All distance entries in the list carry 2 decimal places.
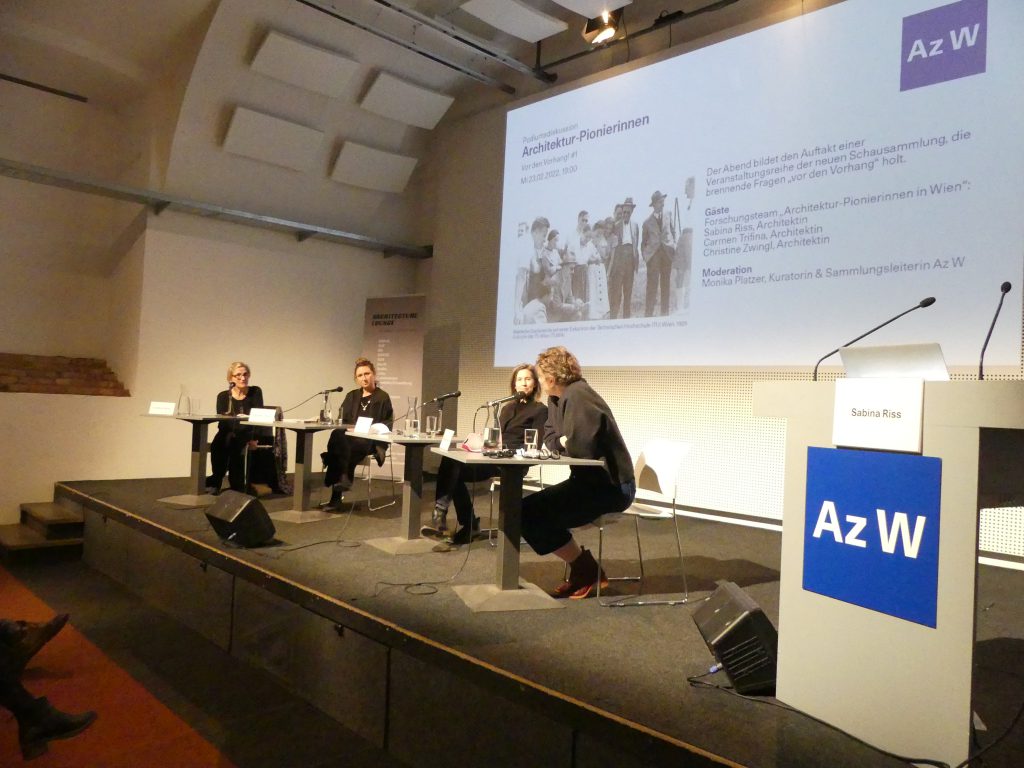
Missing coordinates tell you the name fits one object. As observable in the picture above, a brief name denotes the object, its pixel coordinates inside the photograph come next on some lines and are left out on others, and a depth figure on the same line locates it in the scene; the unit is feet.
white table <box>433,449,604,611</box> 9.20
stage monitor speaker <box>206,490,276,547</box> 11.81
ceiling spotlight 18.48
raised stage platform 5.94
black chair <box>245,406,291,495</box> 19.06
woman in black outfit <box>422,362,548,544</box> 13.67
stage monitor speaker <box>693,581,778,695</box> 6.46
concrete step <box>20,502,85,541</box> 16.69
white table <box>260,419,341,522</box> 15.02
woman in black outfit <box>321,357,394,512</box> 17.17
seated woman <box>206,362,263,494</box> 17.90
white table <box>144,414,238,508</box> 16.28
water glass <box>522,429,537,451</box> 9.25
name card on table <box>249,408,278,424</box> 14.71
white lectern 4.92
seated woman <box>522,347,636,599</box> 9.57
